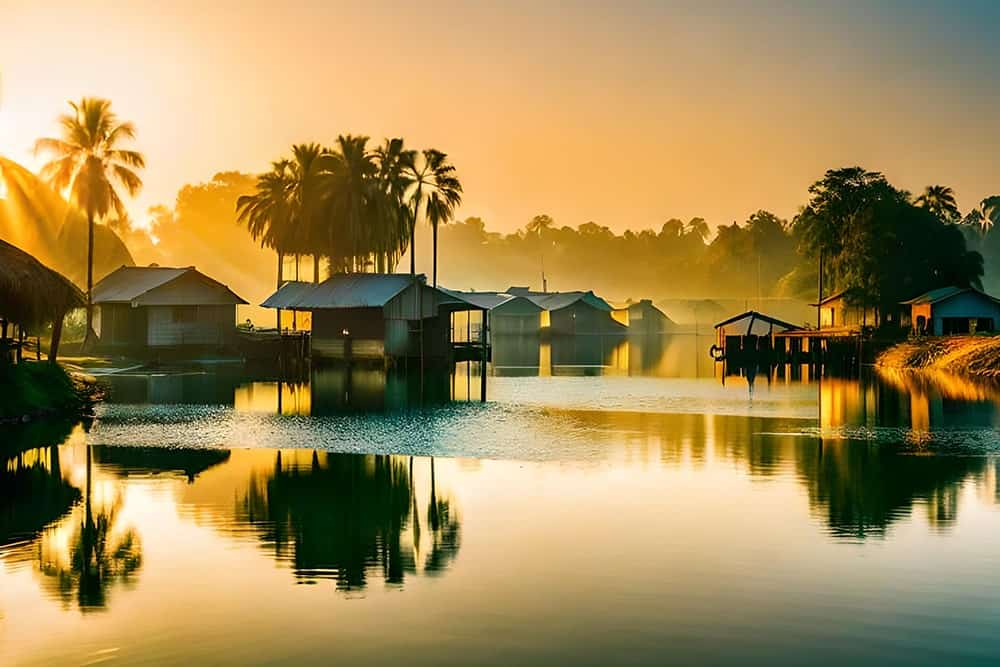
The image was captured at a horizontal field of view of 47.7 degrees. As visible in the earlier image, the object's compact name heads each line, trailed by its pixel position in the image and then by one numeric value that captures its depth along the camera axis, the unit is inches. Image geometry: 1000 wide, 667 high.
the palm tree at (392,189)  3316.9
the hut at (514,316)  5777.6
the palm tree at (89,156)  2856.8
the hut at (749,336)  3304.6
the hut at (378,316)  2696.9
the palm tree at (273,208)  3469.5
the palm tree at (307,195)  3358.8
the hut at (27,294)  1392.7
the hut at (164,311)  2795.3
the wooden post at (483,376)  1942.9
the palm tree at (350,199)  3265.3
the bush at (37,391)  1381.6
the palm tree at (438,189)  3248.0
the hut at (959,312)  3110.2
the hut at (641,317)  6550.2
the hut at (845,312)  3430.1
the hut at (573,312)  5777.6
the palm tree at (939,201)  4274.1
